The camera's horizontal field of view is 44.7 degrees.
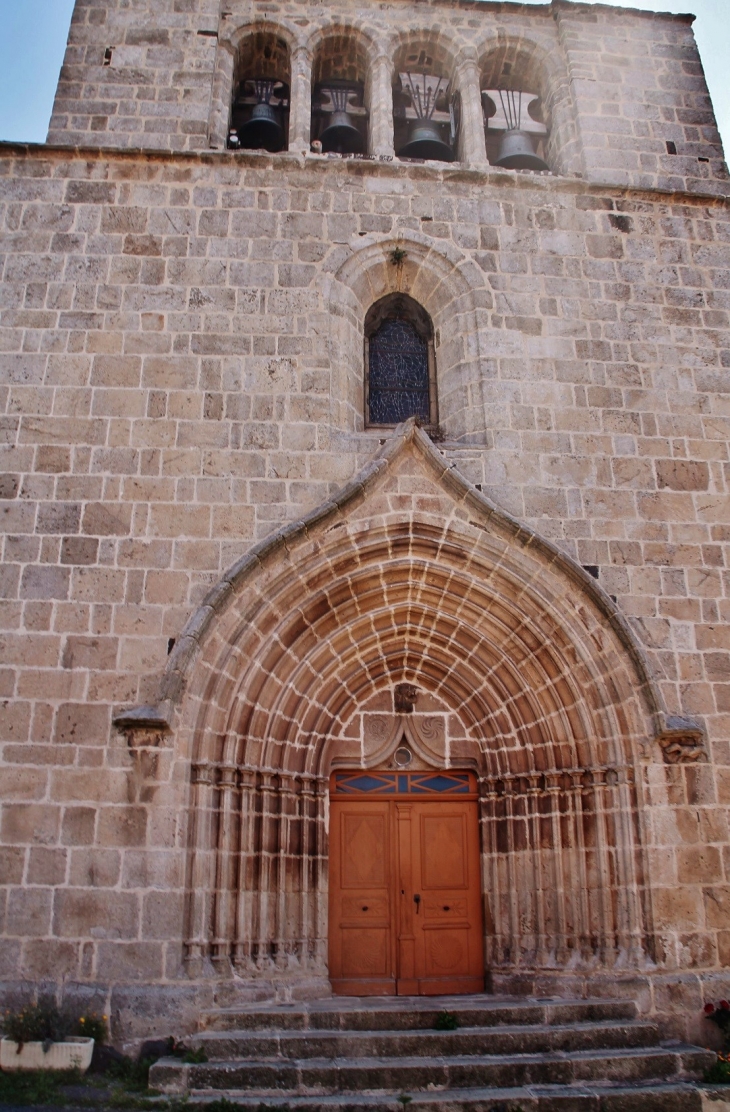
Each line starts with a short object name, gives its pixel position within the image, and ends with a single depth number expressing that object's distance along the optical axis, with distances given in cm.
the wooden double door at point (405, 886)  702
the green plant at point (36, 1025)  559
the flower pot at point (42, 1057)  552
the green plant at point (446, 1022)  592
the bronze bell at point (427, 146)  888
